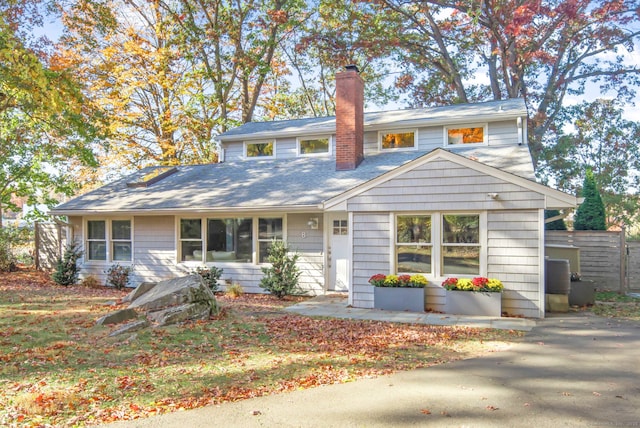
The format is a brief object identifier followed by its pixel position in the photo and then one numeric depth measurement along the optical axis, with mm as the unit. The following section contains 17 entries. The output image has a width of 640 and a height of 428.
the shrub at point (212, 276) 11930
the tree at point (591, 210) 13258
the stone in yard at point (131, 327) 6914
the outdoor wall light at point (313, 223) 11760
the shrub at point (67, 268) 13555
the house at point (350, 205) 8758
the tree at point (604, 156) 20156
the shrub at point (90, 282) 13539
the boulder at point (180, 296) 8133
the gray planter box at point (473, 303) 8570
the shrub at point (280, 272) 11001
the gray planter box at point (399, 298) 9141
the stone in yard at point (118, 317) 7539
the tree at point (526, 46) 17812
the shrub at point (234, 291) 11527
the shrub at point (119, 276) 13211
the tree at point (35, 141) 10143
